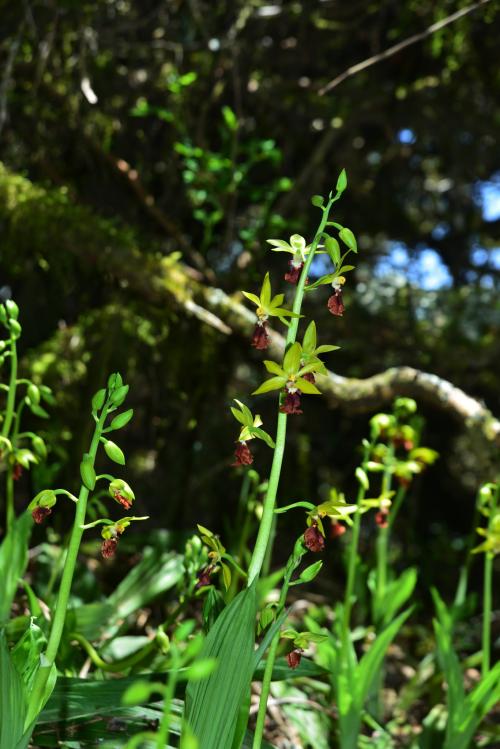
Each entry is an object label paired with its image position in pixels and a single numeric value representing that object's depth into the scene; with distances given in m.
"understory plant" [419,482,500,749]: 0.82
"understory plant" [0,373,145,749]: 0.60
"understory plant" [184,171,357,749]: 0.61
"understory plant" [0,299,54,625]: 0.79
